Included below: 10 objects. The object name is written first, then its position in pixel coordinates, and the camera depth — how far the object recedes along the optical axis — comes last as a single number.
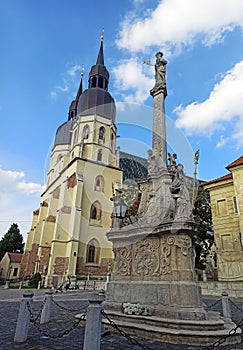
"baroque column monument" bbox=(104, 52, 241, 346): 5.46
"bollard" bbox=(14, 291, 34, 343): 5.18
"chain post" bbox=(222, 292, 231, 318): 7.77
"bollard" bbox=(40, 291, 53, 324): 7.20
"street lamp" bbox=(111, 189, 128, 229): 8.72
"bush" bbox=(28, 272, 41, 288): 27.65
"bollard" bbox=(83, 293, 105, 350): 4.02
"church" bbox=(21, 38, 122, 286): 29.17
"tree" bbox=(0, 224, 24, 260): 54.44
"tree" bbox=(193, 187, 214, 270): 24.70
